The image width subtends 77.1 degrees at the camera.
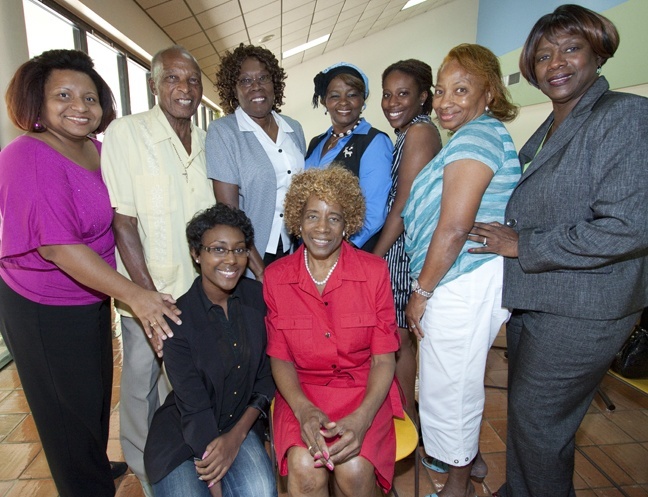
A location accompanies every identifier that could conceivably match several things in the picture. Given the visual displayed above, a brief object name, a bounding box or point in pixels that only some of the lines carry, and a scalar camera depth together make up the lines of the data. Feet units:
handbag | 9.40
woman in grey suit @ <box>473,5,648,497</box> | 4.24
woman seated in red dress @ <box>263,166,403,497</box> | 5.08
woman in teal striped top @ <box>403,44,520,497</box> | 5.01
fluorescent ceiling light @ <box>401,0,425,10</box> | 28.42
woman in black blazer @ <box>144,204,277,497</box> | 4.95
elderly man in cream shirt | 5.62
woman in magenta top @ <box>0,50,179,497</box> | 4.80
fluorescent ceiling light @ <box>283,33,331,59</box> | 30.40
